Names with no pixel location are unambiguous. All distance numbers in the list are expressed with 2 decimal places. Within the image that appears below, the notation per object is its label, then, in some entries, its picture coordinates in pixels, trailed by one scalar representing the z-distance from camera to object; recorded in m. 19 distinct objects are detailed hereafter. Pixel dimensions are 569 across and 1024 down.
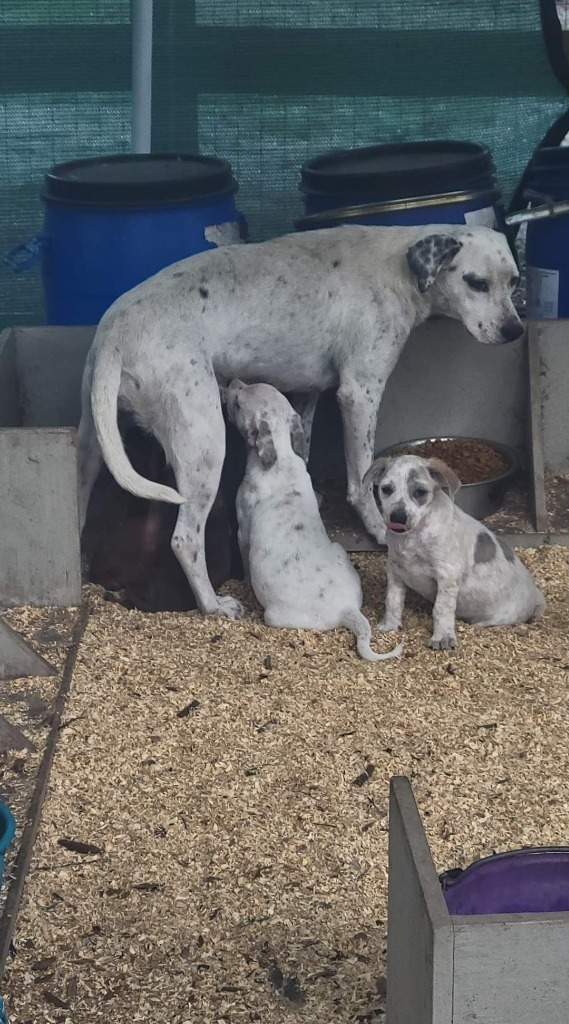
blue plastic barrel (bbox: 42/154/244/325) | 5.29
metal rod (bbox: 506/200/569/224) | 5.33
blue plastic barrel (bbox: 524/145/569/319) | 5.78
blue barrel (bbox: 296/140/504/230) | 5.34
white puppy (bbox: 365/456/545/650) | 4.14
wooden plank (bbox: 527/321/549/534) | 5.23
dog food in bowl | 5.31
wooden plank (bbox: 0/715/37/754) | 3.67
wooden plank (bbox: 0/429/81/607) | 4.51
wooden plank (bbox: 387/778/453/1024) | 1.90
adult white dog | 4.54
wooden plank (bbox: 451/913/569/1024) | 1.89
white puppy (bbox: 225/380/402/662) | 4.28
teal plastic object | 2.76
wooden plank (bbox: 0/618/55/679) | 4.08
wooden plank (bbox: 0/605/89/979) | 2.92
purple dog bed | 2.24
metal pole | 6.00
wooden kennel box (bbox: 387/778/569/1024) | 1.89
